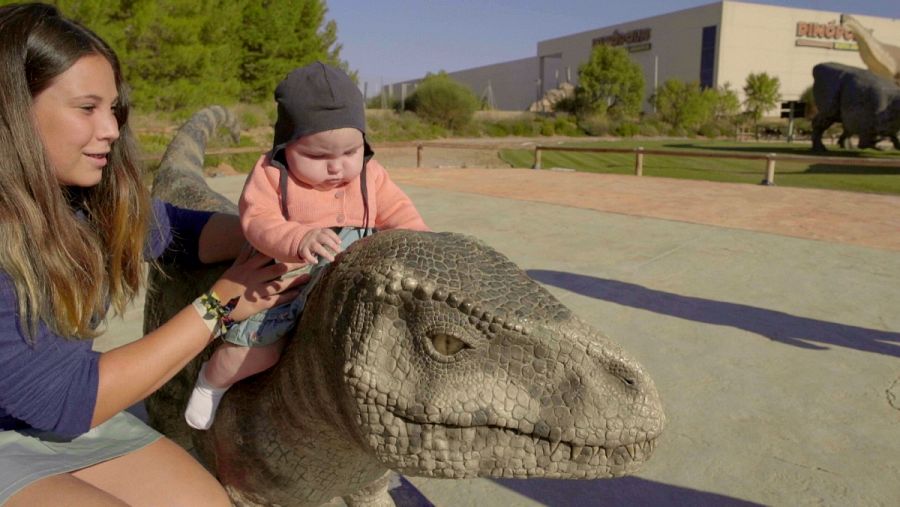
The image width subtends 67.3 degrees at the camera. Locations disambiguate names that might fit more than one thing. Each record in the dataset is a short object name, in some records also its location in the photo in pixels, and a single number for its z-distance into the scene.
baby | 1.35
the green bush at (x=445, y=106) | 35.19
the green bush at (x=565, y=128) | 38.07
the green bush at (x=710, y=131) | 41.40
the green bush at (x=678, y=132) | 40.69
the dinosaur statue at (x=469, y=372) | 1.00
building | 49.34
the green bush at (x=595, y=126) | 39.00
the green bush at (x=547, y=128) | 36.50
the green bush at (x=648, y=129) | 40.19
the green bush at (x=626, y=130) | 38.72
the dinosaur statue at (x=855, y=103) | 18.97
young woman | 1.26
